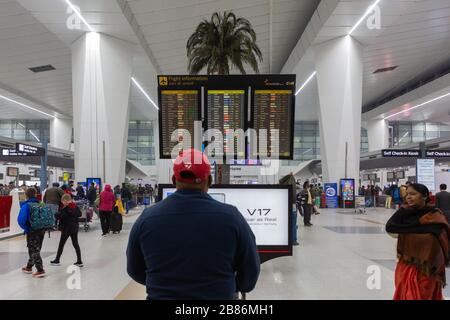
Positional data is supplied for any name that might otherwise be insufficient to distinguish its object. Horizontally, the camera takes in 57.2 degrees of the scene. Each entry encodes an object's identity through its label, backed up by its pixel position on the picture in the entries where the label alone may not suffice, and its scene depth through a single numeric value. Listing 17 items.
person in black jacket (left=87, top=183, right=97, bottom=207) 17.45
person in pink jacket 12.84
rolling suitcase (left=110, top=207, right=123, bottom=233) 13.56
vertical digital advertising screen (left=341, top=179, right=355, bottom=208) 22.80
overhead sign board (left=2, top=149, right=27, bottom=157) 17.10
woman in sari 3.91
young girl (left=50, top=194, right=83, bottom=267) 8.23
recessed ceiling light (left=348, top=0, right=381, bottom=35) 18.78
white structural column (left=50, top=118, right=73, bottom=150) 46.06
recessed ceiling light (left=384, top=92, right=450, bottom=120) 34.47
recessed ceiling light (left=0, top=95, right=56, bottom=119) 35.72
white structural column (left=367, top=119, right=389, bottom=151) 46.75
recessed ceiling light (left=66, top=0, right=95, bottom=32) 17.89
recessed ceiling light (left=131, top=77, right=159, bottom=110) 32.59
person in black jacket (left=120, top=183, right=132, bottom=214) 20.88
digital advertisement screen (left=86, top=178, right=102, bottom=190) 19.91
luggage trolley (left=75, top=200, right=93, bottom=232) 14.24
